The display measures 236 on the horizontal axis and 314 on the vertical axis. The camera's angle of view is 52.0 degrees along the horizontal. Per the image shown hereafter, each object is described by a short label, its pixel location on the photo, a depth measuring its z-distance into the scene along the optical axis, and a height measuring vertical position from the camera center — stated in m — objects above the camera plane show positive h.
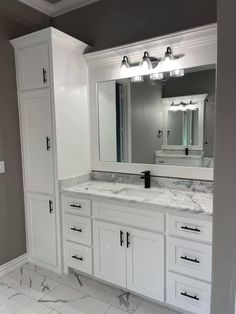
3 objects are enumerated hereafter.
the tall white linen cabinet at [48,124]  2.28 +0.12
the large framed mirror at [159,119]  2.16 +0.15
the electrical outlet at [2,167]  2.38 -0.30
